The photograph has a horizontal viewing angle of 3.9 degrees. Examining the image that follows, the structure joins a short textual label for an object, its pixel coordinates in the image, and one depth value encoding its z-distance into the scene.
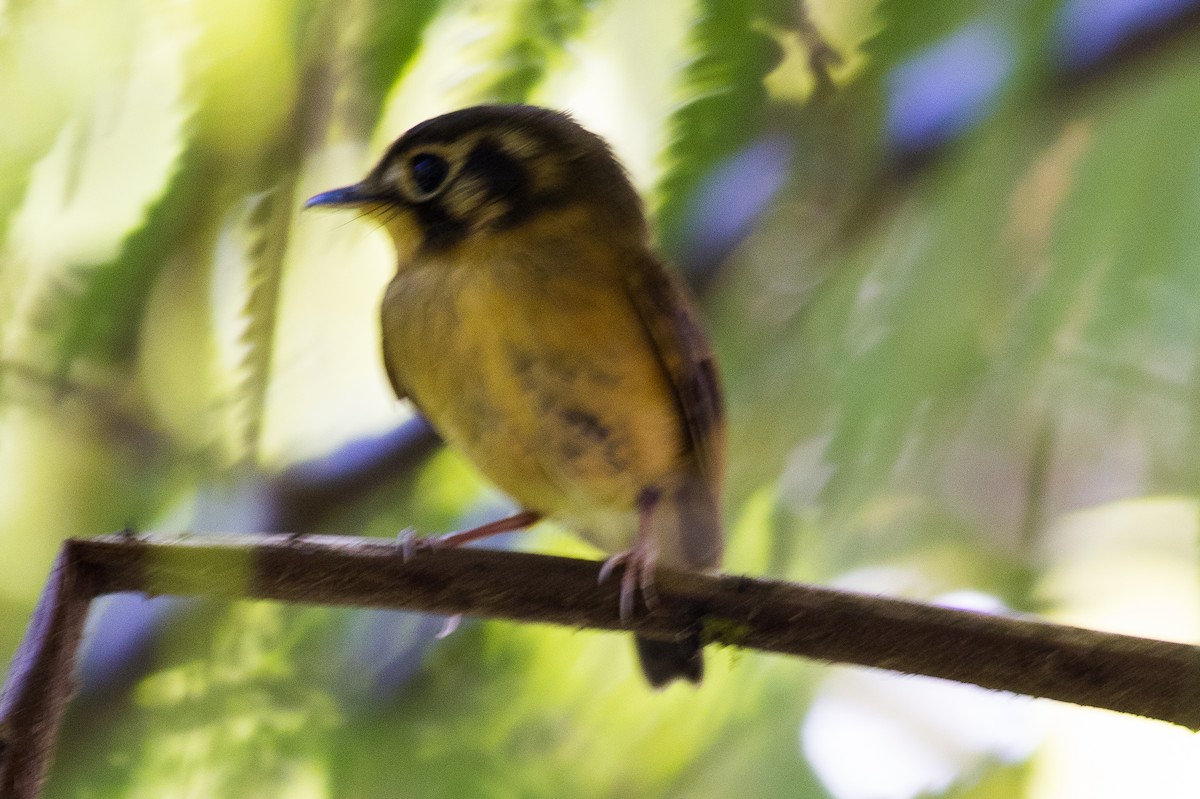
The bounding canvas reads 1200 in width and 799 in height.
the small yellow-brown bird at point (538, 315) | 2.18
